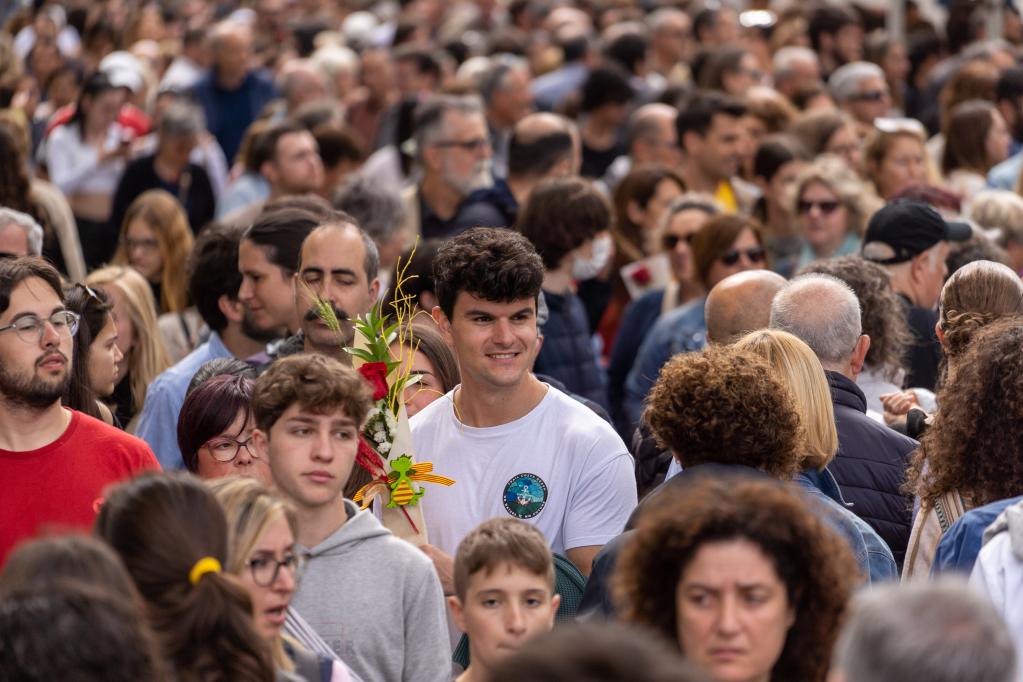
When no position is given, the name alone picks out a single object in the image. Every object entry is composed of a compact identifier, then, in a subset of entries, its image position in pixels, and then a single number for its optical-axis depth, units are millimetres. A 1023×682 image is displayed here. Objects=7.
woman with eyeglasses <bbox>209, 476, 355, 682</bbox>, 7828
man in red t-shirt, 9977
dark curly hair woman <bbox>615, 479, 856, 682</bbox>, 7133
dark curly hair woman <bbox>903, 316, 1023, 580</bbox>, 9367
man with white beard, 19750
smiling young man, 10437
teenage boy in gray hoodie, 9000
